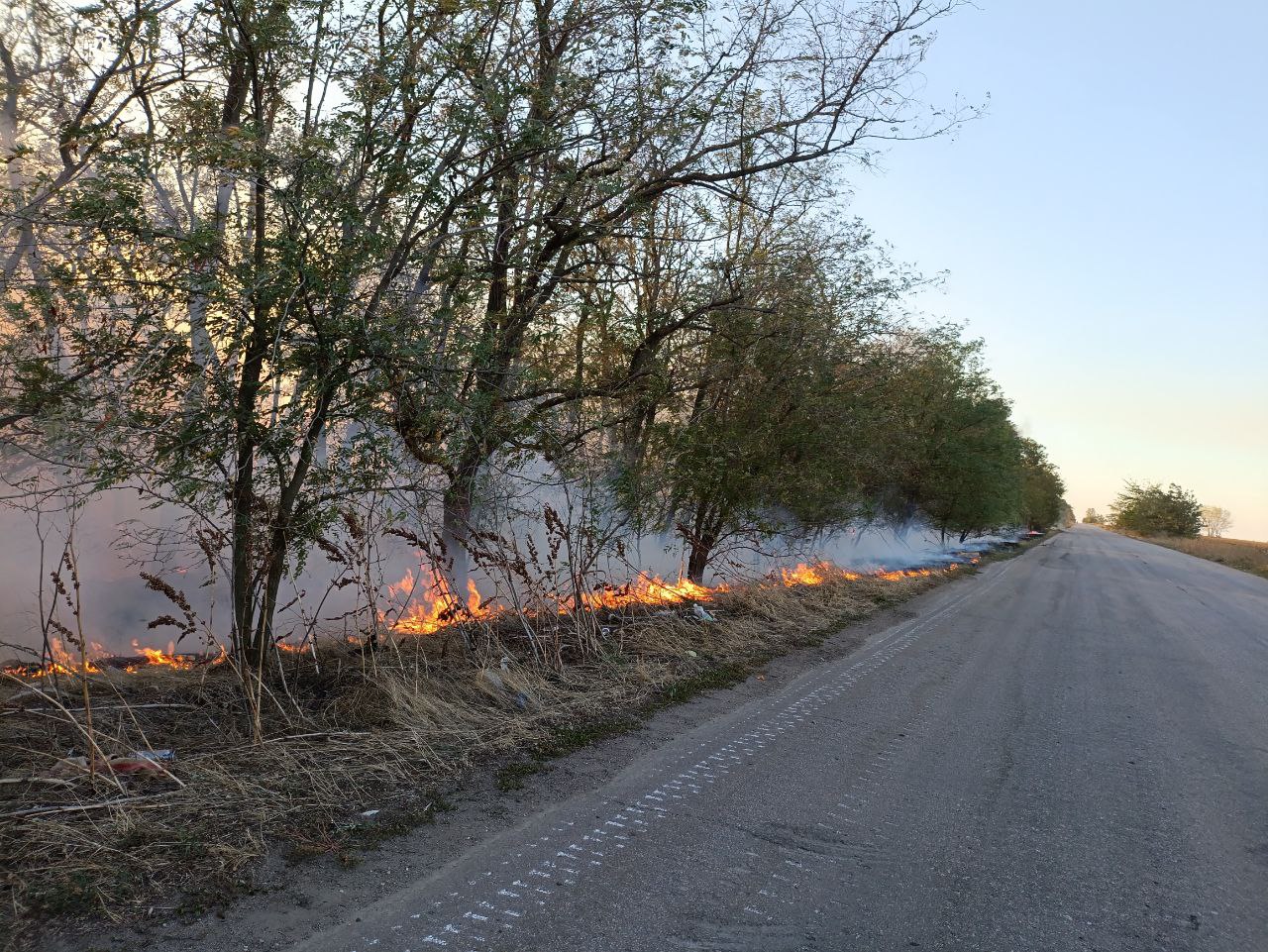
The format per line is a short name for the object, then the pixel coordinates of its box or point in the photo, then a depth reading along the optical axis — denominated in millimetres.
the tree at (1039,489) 50750
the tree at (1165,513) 97056
